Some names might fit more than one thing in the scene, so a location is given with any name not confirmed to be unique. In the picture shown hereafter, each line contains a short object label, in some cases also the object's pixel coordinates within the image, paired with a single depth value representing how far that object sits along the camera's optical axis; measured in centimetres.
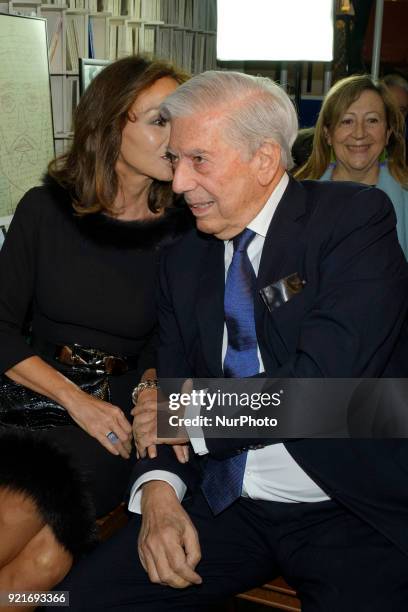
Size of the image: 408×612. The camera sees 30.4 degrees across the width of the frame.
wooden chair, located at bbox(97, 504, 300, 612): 174
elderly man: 157
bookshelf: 582
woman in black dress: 217
